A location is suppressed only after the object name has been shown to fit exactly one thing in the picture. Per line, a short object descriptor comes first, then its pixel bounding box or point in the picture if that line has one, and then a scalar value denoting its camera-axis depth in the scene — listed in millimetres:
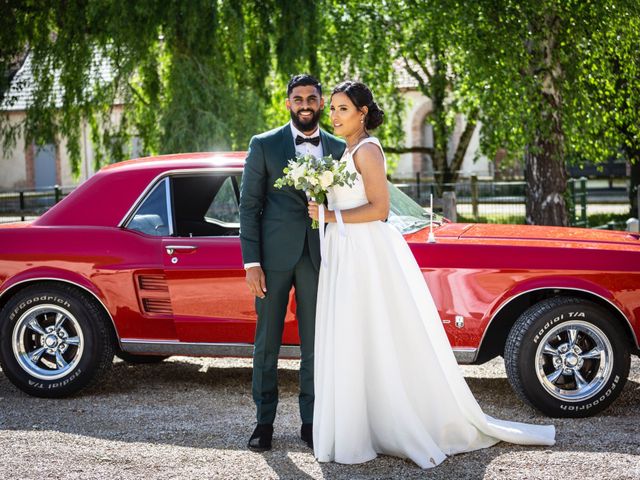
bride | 5270
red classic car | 6191
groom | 5402
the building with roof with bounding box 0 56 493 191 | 39312
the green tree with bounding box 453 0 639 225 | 12641
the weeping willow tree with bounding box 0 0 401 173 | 14492
